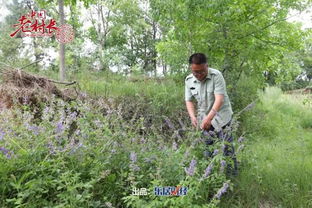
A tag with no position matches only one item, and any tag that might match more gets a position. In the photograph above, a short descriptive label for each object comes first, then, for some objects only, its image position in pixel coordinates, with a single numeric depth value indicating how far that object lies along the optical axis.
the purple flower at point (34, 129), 2.23
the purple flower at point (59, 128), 2.27
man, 2.70
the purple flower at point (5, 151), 1.97
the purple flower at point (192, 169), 1.81
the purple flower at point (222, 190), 1.68
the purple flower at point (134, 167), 2.00
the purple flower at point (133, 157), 2.01
